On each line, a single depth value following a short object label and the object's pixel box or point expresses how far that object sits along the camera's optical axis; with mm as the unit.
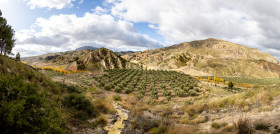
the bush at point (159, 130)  5648
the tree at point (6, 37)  27094
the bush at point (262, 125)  4855
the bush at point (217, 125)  5816
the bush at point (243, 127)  4656
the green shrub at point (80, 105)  6413
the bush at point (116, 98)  13562
